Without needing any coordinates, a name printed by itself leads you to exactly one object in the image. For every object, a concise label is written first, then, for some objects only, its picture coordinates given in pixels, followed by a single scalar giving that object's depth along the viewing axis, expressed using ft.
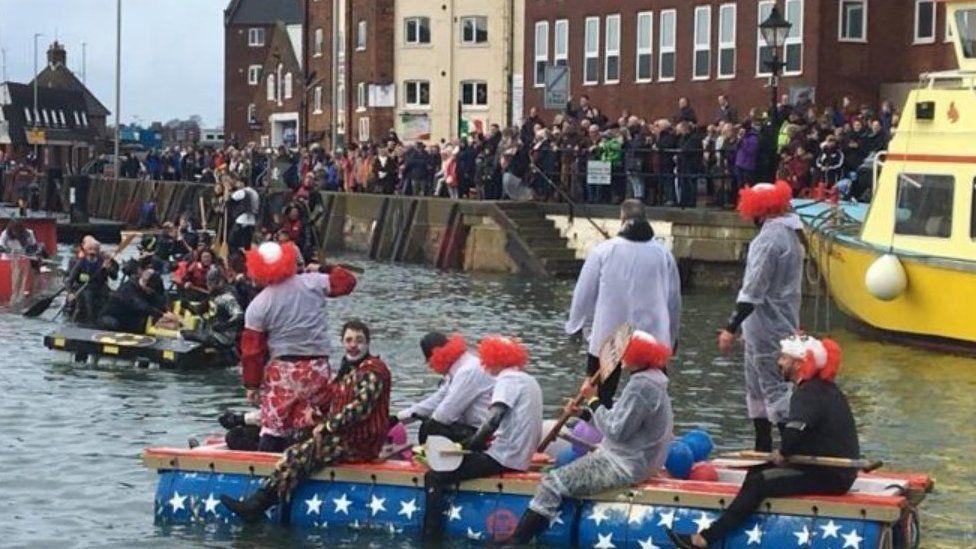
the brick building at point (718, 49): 170.81
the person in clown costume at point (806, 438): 41.63
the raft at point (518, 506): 41.86
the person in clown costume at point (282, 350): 48.70
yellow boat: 83.51
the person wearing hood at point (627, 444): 43.29
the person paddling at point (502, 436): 45.34
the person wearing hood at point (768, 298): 50.08
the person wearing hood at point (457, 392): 47.88
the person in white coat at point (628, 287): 51.90
